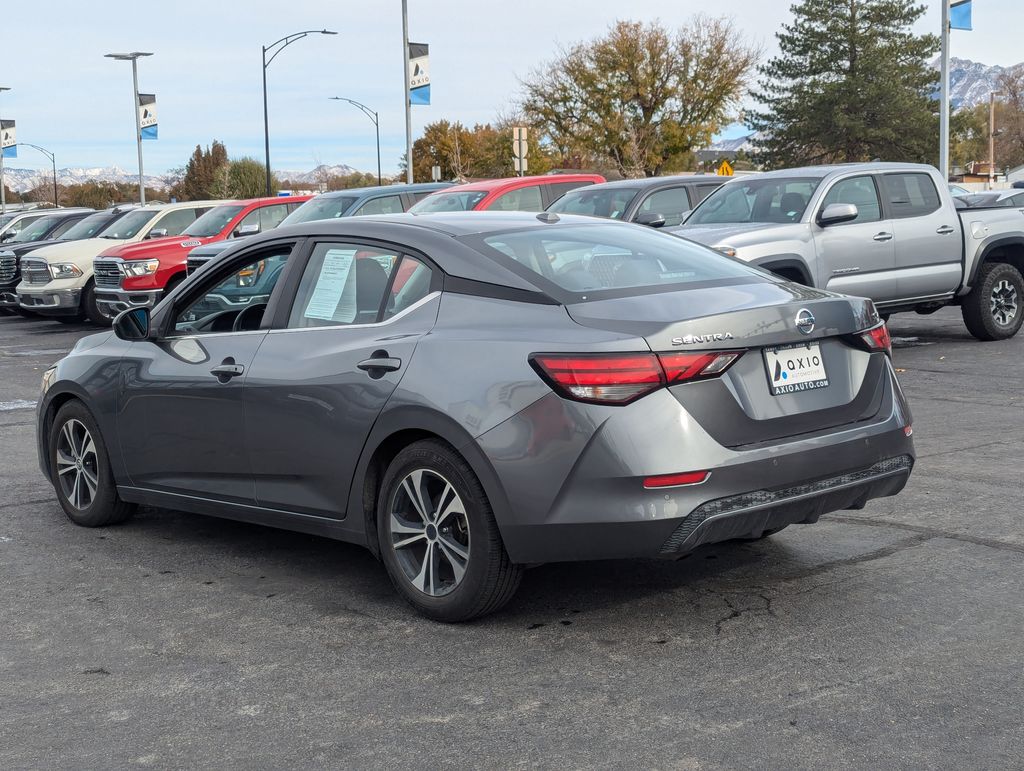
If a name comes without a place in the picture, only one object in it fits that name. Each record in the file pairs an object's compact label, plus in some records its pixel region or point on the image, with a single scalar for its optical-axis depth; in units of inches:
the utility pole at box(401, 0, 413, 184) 1482.5
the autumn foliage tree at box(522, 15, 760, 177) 2341.3
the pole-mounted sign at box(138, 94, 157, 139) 1987.0
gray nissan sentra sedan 175.8
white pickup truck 812.0
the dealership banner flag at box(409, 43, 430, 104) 1394.3
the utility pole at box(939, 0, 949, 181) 1286.9
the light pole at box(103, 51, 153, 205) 2149.5
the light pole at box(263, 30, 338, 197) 1942.8
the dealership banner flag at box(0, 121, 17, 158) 2586.1
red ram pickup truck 728.3
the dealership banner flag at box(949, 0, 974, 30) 1151.6
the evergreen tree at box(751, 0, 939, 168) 2490.2
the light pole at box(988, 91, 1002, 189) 4096.0
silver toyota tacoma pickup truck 486.0
